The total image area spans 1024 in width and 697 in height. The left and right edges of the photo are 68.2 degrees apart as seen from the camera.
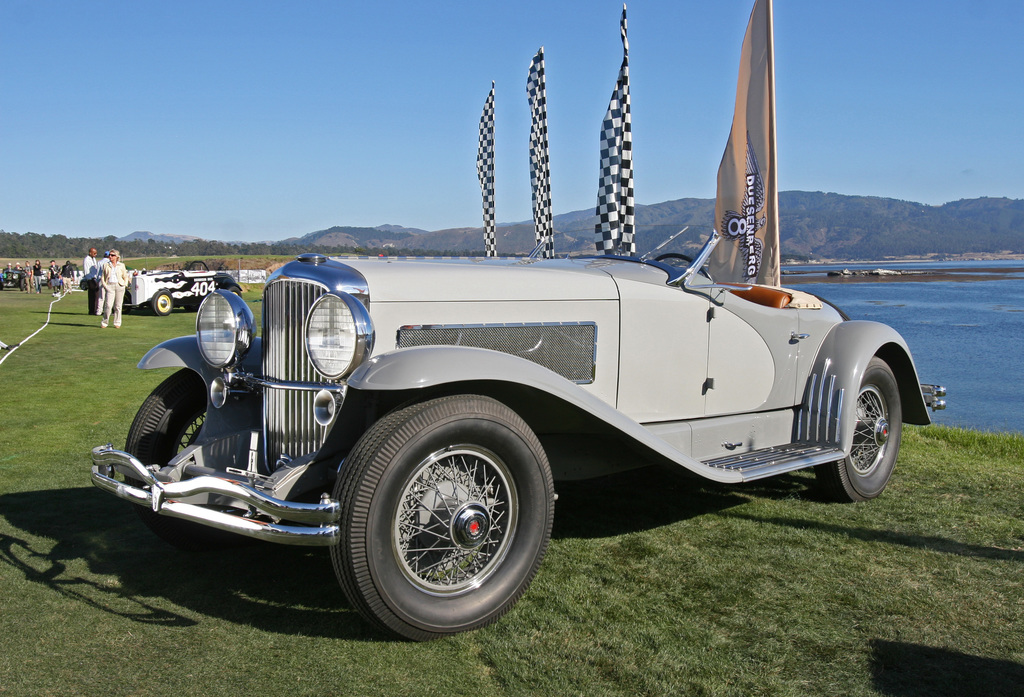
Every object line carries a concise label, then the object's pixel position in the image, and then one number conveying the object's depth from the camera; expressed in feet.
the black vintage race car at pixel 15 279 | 115.34
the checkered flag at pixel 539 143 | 44.09
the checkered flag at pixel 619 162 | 34.47
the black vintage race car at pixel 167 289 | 66.23
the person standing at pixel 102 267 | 50.76
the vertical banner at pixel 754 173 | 25.71
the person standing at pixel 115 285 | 51.53
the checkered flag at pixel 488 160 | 49.75
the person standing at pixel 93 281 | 61.82
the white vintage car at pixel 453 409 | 8.58
